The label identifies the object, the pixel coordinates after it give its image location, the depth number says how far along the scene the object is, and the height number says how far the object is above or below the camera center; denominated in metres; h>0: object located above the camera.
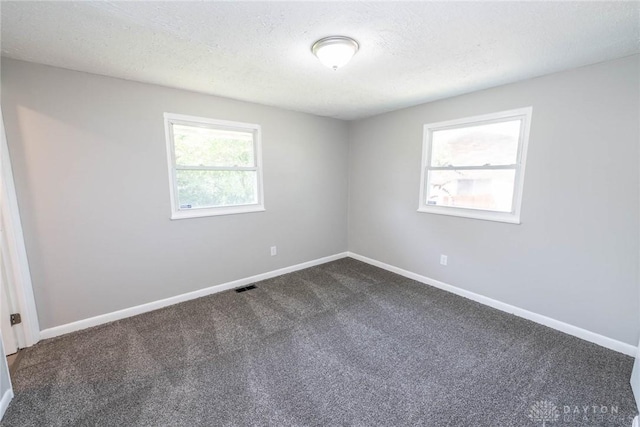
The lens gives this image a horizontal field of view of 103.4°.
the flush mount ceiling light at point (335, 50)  1.68 +0.90
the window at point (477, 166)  2.52 +0.17
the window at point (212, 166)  2.76 +0.17
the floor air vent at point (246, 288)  3.17 -1.36
